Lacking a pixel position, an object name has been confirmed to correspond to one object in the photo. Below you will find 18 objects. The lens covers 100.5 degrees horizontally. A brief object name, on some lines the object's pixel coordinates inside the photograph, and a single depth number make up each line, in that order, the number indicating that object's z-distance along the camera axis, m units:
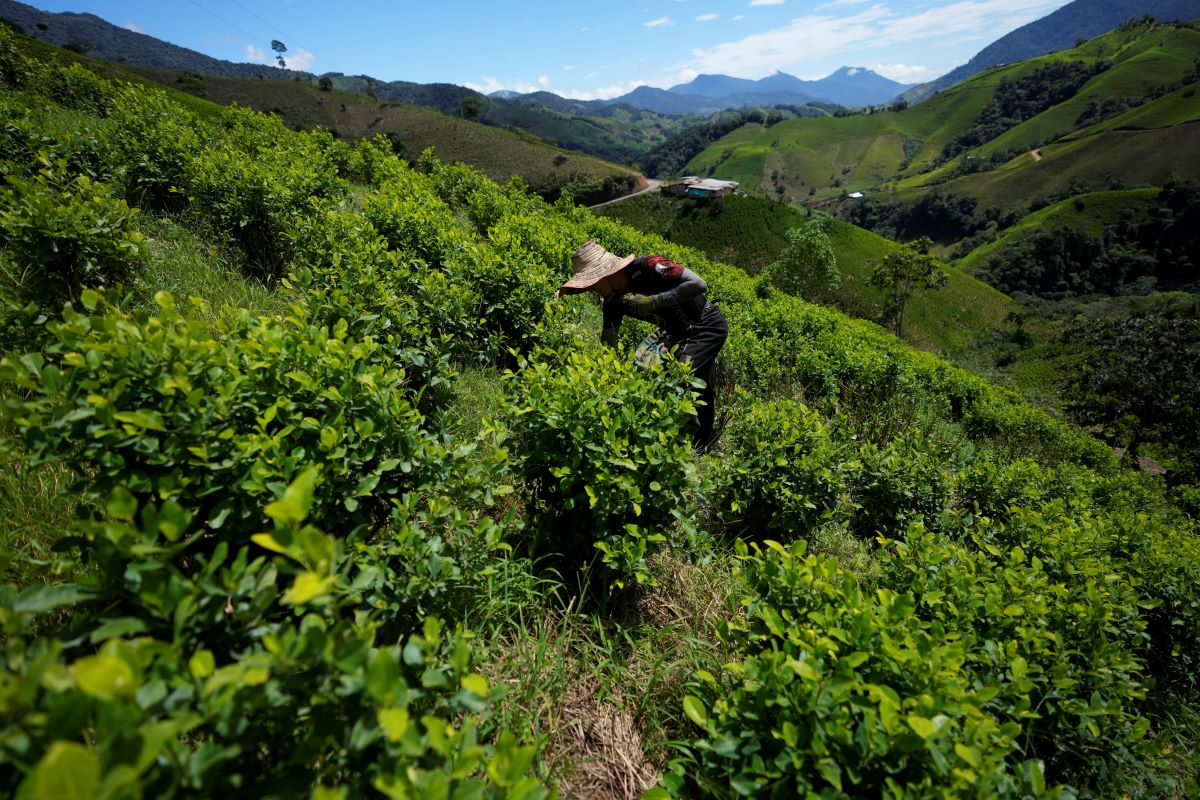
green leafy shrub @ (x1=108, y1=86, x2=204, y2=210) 6.46
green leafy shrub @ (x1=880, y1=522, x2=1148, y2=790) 2.57
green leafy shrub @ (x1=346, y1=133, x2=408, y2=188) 12.80
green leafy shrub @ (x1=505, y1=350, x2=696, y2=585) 2.67
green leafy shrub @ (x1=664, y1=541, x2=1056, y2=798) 1.66
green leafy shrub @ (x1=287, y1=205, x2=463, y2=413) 3.57
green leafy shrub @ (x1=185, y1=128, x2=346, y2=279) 5.88
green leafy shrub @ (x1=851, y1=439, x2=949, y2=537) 4.84
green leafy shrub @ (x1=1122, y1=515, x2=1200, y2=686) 4.36
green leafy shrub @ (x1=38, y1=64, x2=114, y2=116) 13.17
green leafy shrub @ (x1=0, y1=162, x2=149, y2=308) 3.40
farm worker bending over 4.72
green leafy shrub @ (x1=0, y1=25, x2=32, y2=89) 12.61
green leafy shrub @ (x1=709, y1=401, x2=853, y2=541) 4.04
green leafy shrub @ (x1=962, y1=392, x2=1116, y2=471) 11.92
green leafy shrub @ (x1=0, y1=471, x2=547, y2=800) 0.88
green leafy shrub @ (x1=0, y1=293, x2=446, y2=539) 1.66
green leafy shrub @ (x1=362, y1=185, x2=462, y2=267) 6.43
